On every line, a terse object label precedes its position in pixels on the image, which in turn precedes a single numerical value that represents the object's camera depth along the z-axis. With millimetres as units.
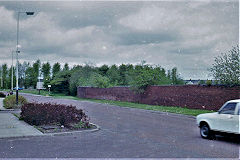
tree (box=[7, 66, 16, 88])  107562
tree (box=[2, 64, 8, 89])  110562
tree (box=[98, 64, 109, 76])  70438
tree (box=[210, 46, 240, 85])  21000
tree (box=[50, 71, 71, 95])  65062
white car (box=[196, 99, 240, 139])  9063
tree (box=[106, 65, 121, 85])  67506
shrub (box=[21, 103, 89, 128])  12945
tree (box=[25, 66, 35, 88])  104500
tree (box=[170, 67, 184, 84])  44000
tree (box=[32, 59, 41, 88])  104694
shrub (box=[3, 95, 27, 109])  22291
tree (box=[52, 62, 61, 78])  104312
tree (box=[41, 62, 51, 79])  105938
